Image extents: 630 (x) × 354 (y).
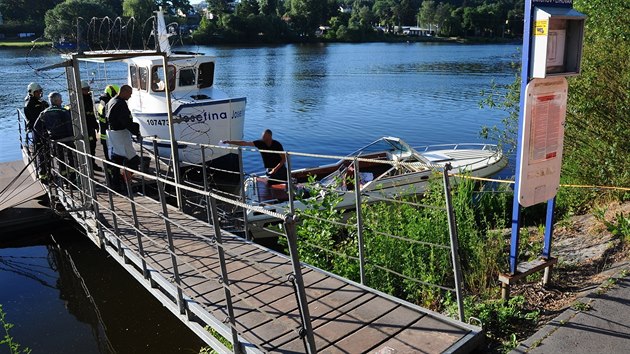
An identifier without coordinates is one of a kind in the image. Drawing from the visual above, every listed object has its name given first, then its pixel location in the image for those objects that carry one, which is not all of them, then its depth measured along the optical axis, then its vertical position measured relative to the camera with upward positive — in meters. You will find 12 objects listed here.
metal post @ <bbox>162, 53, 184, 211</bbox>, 6.73 -1.34
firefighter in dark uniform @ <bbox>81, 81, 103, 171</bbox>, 9.65 -1.27
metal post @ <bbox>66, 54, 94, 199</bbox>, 6.64 -0.87
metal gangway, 3.53 -2.04
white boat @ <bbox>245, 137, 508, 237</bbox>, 9.73 -2.75
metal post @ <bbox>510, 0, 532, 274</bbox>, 3.81 -0.66
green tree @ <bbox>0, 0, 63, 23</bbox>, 90.44 +6.99
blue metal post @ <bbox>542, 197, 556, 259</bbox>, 4.27 -1.57
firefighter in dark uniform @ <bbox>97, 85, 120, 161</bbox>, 10.79 -1.22
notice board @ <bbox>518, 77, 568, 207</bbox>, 3.93 -0.79
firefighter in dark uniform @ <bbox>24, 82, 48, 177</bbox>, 9.68 -1.00
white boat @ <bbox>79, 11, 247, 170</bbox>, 12.64 -1.44
